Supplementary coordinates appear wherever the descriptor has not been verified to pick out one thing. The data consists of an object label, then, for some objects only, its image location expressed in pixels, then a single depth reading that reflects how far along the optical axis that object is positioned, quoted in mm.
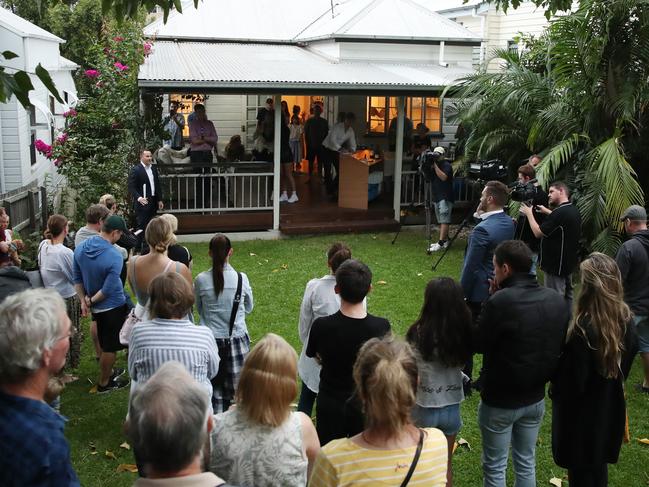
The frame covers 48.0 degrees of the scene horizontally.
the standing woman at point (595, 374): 4180
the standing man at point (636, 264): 6453
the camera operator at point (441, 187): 12562
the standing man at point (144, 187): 11594
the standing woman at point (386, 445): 2926
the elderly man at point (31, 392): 2701
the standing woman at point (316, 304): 5227
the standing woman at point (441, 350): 4211
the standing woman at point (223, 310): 5535
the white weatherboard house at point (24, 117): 15453
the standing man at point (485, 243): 6480
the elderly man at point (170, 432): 2369
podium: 15078
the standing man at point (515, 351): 4246
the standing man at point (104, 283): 6516
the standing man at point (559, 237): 7508
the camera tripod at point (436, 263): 11337
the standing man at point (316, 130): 16266
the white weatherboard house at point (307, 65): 13508
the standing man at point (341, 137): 15480
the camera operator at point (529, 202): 8039
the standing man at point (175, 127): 16938
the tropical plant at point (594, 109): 9711
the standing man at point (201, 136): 14617
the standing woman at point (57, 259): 6727
